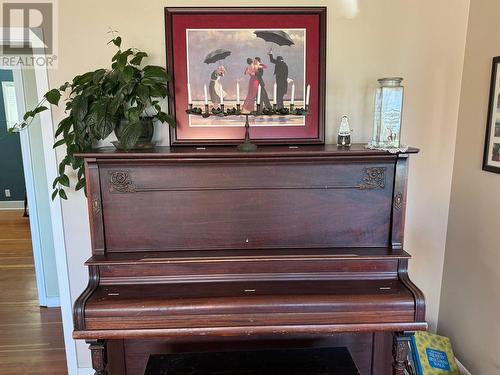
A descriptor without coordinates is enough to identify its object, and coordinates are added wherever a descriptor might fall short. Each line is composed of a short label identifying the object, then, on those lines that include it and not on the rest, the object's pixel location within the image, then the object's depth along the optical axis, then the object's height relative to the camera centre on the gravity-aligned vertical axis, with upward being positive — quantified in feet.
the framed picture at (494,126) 5.79 -0.10
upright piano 4.87 -1.86
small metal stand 5.40 -0.37
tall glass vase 5.47 +0.13
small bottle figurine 5.85 -0.22
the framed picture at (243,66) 6.02 +0.87
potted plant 5.26 +0.27
